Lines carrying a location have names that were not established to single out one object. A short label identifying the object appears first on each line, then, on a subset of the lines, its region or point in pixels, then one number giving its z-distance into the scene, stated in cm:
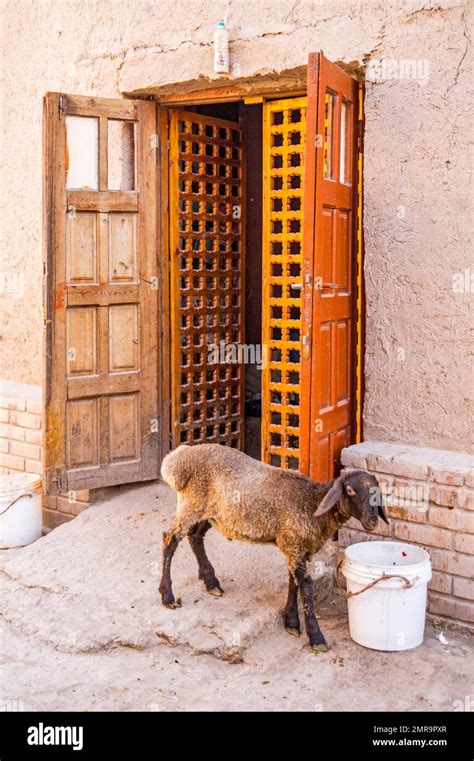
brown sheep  495
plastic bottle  623
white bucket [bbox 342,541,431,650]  500
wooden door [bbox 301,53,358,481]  513
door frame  584
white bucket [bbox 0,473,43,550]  698
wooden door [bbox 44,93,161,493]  645
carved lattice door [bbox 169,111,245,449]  720
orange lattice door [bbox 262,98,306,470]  654
